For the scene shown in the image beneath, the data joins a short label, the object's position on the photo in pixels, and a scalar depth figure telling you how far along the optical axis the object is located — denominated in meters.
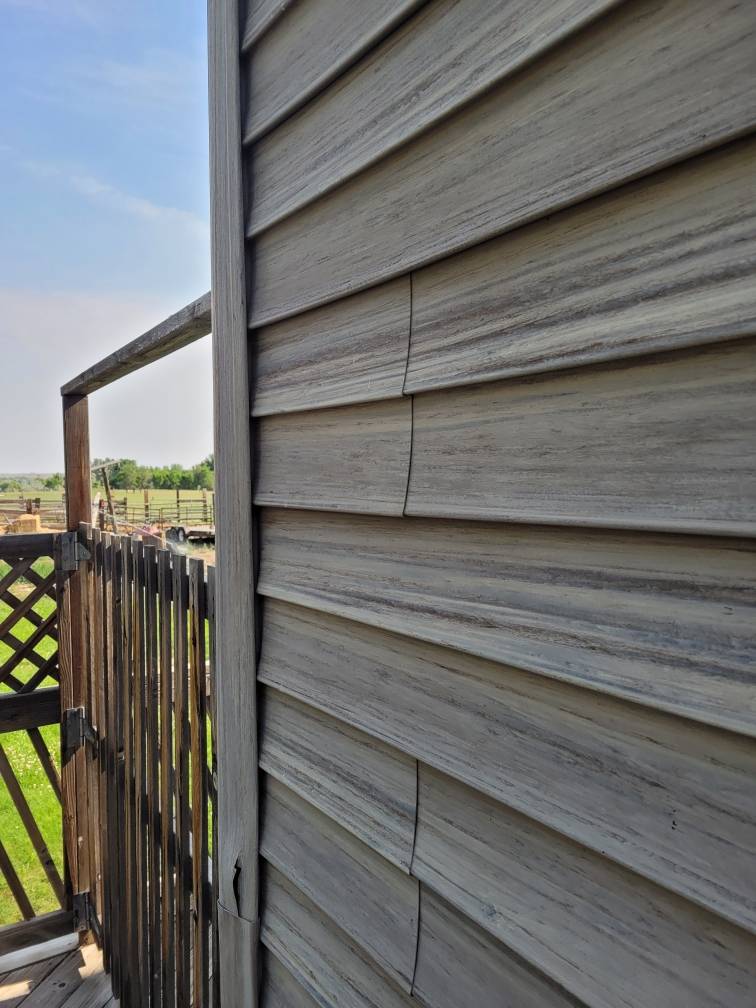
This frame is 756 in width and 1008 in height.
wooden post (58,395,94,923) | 2.40
